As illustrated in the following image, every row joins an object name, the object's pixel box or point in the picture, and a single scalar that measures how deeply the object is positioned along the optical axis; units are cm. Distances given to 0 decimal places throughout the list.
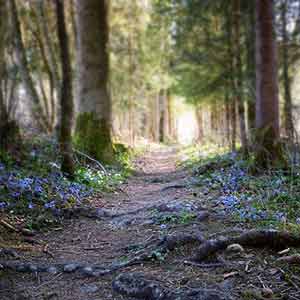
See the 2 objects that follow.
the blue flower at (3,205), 571
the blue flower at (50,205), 613
